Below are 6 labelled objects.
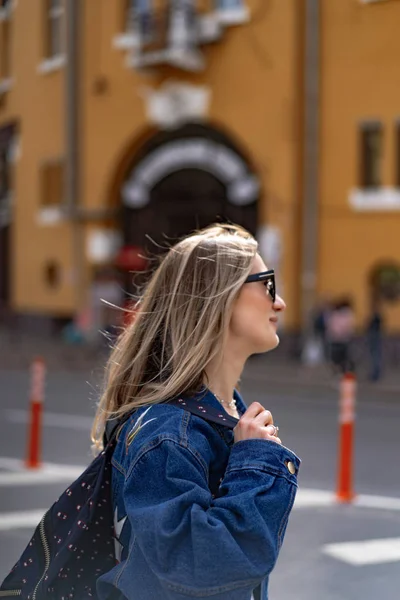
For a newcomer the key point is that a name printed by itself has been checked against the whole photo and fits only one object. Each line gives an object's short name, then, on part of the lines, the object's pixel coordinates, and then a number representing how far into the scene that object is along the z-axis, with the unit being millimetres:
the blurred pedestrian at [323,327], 16775
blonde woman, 1879
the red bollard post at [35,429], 8148
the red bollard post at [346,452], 7020
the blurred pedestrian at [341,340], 16047
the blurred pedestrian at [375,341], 15648
